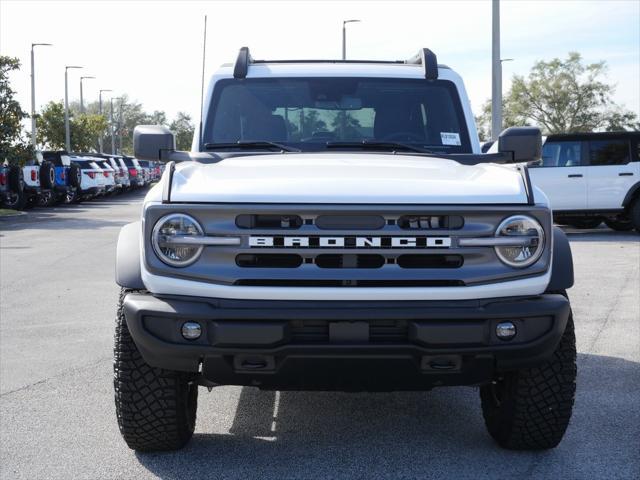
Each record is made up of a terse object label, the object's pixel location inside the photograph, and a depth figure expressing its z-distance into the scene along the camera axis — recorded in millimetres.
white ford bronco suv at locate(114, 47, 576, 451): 3918
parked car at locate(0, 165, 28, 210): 28125
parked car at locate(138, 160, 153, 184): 51031
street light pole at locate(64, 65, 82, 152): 54719
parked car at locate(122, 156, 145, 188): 45209
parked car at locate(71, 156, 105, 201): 34434
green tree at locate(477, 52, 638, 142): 77188
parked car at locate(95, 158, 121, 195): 36531
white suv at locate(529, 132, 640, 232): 18266
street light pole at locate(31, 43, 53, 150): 45281
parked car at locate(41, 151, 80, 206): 32003
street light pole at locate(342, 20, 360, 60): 37062
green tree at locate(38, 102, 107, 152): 58344
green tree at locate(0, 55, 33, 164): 28688
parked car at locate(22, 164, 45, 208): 29125
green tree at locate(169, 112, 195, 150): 53175
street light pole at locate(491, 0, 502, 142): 20688
